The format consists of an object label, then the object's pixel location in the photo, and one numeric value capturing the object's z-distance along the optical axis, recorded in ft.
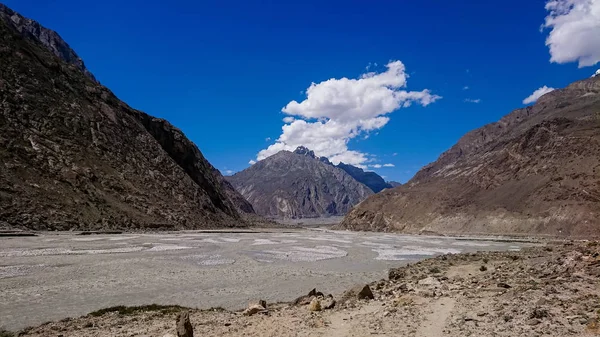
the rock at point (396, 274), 73.15
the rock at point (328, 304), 40.99
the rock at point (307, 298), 46.92
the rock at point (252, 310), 40.99
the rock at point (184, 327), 30.95
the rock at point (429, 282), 51.96
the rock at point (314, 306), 40.06
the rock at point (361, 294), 45.70
